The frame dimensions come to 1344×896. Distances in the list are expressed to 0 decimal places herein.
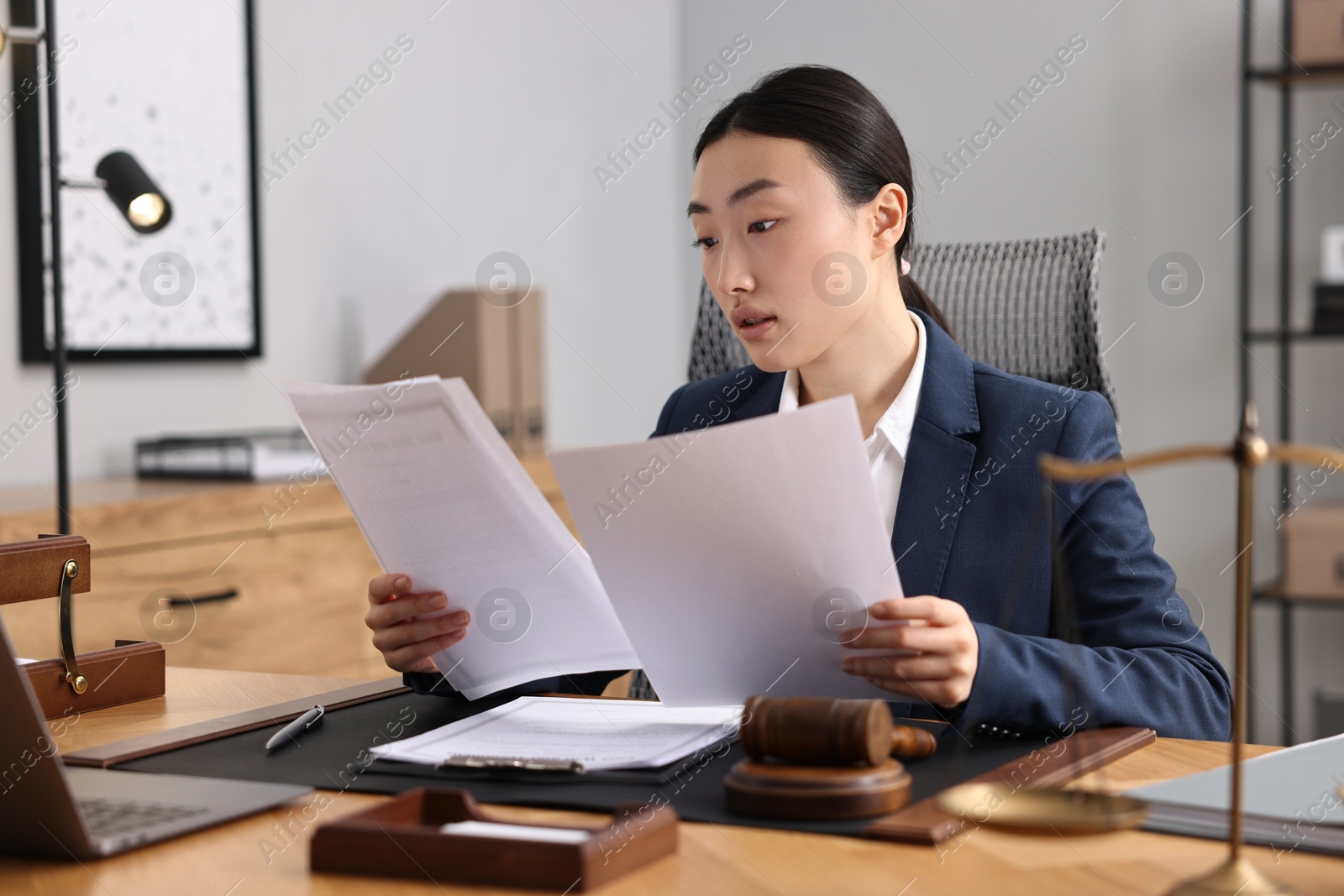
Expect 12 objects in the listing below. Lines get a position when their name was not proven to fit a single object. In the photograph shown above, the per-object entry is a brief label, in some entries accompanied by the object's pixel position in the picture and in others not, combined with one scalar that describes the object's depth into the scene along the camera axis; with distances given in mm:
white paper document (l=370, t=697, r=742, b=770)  951
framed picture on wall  2389
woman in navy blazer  1016
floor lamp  1739
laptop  744
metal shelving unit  3133
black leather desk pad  843
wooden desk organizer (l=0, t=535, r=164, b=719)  1144
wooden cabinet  2014
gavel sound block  792
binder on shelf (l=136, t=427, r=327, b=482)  2361
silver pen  1021
